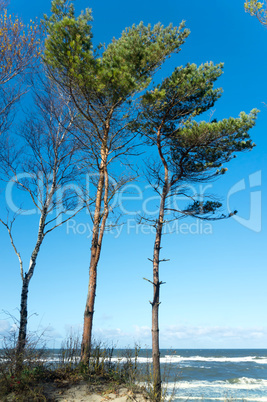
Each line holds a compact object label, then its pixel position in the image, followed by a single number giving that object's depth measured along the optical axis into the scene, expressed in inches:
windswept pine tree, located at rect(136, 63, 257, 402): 398.0
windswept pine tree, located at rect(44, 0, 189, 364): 342.0
